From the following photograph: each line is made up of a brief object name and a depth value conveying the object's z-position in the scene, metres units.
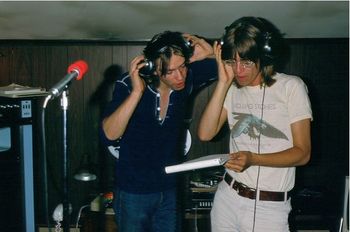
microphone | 1.52
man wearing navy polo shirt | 2.03
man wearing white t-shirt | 1.76
